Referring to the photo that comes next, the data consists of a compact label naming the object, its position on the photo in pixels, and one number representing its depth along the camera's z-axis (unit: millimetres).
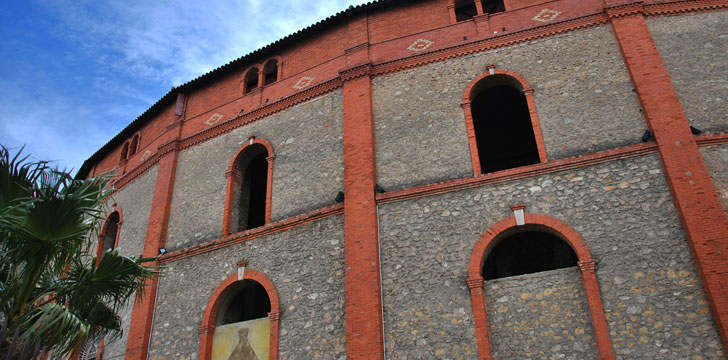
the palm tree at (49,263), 6781
